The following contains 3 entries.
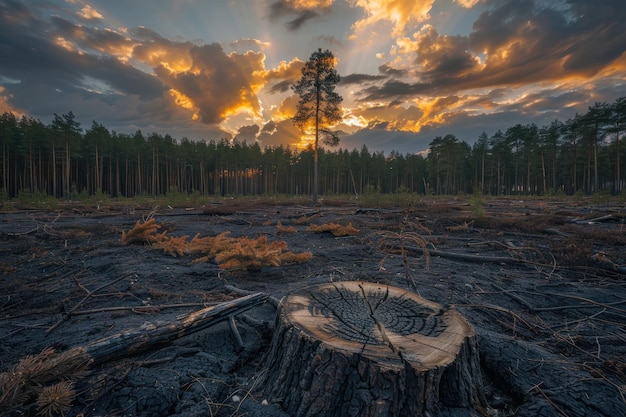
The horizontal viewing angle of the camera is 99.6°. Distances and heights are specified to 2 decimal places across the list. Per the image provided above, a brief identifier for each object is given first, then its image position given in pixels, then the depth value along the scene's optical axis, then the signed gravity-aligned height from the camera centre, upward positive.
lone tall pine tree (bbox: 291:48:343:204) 22.66 +9.20
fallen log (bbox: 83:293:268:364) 1.99 -1.09
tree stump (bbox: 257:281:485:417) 1.57 -1.00
